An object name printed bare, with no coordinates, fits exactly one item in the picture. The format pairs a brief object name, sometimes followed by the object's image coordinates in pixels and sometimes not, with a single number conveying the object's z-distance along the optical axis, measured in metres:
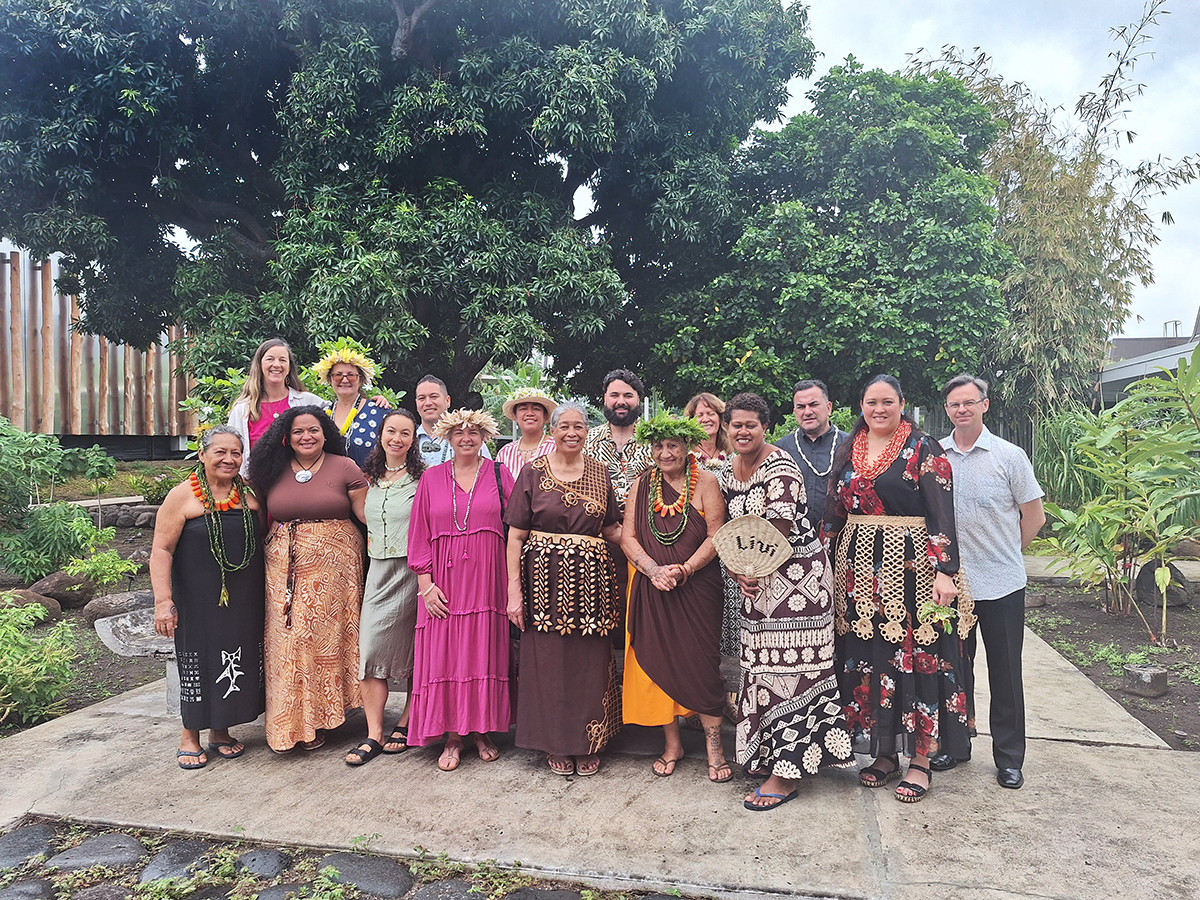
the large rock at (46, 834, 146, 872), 2.99
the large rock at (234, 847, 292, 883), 2.90
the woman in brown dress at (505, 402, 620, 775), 3.69
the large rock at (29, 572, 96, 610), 7.76
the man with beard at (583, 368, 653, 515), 4.34
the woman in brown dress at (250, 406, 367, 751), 3.86
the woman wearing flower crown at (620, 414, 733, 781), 3.58
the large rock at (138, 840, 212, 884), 2.90
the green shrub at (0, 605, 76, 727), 4.64
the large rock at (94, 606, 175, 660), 4.37
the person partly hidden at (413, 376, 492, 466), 4.62
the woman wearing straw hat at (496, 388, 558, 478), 4.15
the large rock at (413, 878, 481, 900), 2.71
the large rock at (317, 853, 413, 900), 2.77
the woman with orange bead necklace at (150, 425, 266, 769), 3.76
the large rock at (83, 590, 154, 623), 7.36
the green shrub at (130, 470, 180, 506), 13.12
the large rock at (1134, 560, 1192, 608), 7.09
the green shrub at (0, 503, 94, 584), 7.18
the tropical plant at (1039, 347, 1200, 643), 5.29
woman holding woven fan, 3.28
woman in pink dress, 3.81
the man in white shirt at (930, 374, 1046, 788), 3.43
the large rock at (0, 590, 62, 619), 6.76
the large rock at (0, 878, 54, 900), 2.77
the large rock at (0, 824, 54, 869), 3.03
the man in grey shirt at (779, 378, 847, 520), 4.16
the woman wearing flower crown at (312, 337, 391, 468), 4.49
